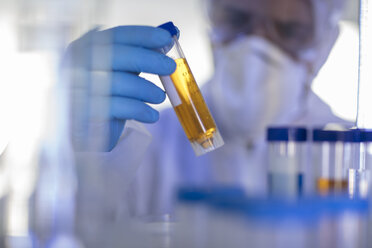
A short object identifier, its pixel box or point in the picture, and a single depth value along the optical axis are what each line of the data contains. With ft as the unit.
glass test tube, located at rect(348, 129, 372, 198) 2.60
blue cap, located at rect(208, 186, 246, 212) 3.16
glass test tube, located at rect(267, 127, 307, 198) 3.22
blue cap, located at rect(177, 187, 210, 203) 3.87
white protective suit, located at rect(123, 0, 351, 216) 4.75
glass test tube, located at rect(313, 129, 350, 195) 2.93
